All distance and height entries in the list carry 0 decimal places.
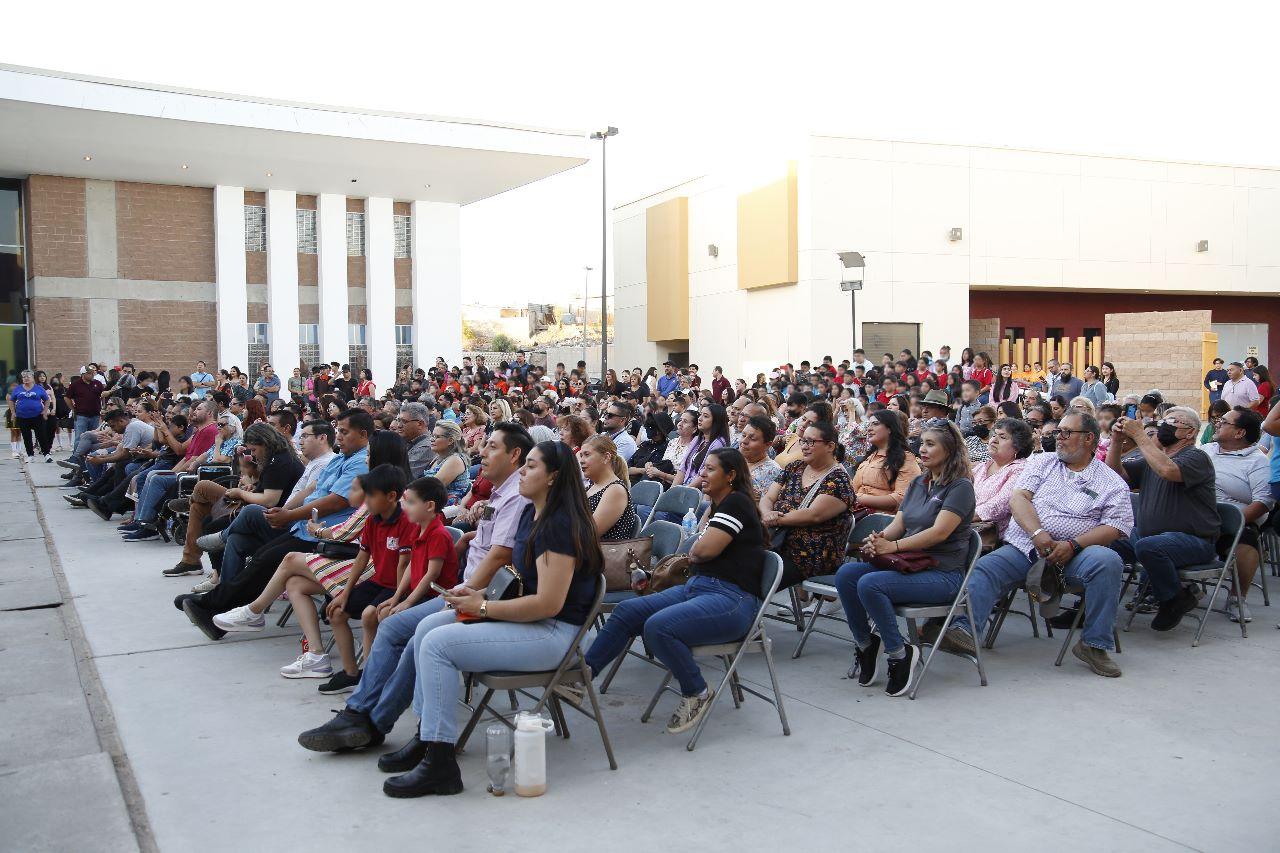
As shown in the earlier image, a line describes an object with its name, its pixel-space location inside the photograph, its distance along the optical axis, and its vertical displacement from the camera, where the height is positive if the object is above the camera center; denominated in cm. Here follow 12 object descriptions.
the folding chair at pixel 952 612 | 506 -121
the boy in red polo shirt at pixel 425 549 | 485 -85
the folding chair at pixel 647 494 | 739 -89
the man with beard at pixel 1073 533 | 534 -89
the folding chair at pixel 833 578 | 561 -115
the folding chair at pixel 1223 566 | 593 -116
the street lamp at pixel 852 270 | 1905 +254
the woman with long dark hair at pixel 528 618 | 393 -99
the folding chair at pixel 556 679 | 398 -123
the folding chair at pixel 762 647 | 451 -125
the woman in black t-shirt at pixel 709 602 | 446 -105
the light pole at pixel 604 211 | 2748 +457
